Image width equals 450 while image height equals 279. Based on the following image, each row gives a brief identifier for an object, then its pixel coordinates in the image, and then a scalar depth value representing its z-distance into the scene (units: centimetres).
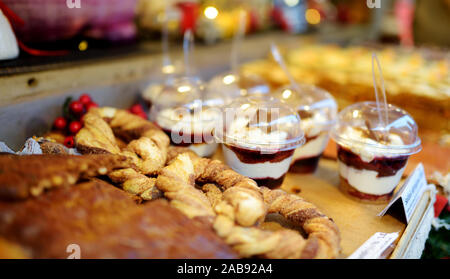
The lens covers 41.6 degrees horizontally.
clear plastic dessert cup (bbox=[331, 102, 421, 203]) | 58
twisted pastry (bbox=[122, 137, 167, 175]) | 56
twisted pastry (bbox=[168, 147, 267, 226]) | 48
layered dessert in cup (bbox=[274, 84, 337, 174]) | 65
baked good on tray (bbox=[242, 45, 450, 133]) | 81
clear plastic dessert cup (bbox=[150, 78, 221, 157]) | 64
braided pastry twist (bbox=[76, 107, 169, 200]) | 54
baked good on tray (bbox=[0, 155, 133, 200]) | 46
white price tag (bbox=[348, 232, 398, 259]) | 50
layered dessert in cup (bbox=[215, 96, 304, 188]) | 58
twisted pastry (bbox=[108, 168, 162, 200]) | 53
